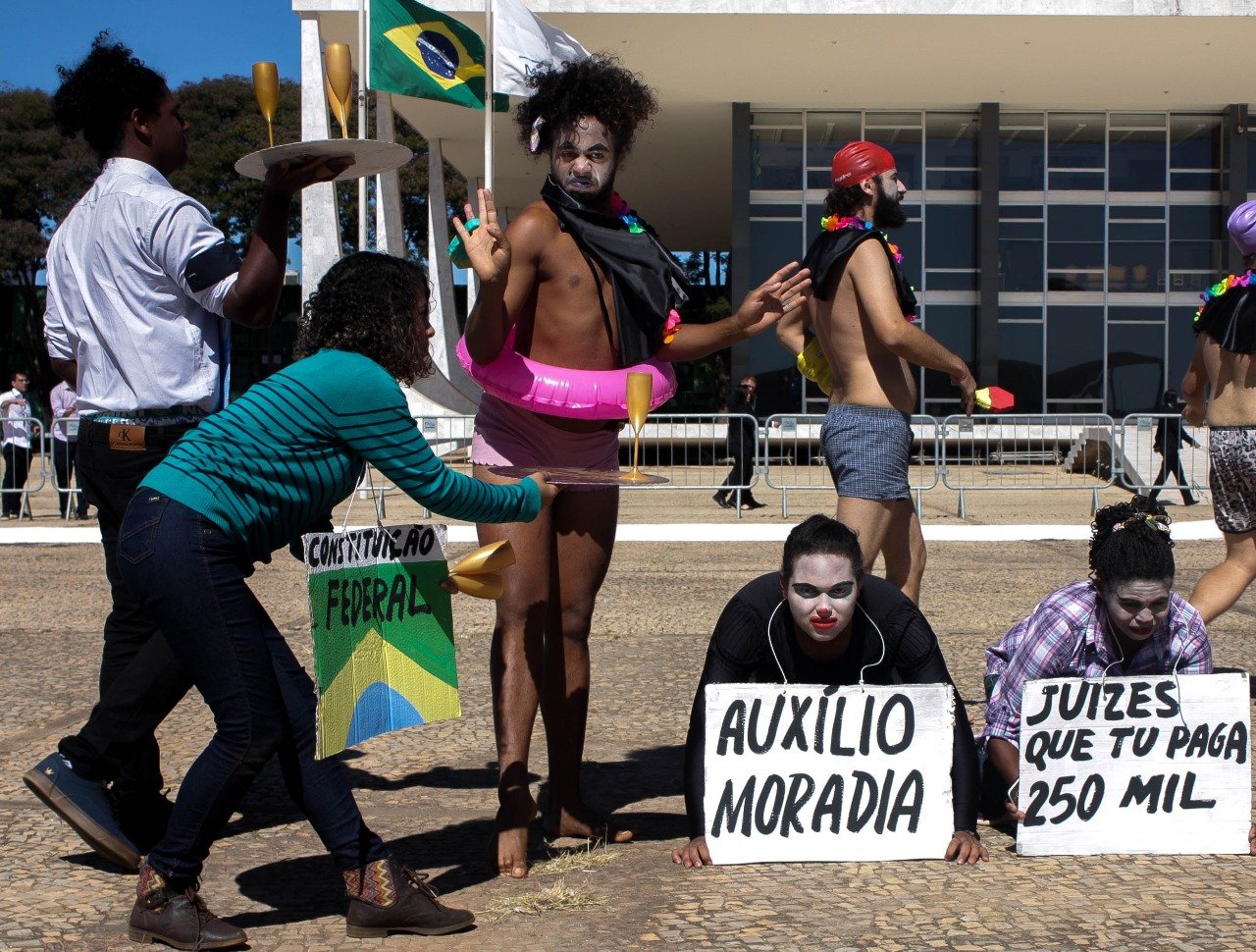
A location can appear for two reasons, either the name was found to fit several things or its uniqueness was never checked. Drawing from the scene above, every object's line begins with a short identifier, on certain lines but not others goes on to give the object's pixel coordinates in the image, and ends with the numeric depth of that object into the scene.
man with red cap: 4.43
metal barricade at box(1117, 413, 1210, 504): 15.71
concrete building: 29.61
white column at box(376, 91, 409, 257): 27.31
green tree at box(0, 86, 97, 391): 44.50
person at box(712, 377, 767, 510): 15.83
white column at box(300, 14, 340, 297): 26.09
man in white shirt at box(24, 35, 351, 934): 3.53
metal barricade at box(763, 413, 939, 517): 15.55
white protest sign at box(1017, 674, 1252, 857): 3.64
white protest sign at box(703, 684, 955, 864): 3.58
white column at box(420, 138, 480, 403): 31.67
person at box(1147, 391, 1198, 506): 15.70
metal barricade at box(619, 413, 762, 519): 15.93
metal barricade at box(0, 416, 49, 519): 15.32
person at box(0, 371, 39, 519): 15.75
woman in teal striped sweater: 2.98
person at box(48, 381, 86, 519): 14.46
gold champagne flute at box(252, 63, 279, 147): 3.77
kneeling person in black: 3.54
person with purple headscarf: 5.38
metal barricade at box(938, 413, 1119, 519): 15.45
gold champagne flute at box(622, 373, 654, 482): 3.43
